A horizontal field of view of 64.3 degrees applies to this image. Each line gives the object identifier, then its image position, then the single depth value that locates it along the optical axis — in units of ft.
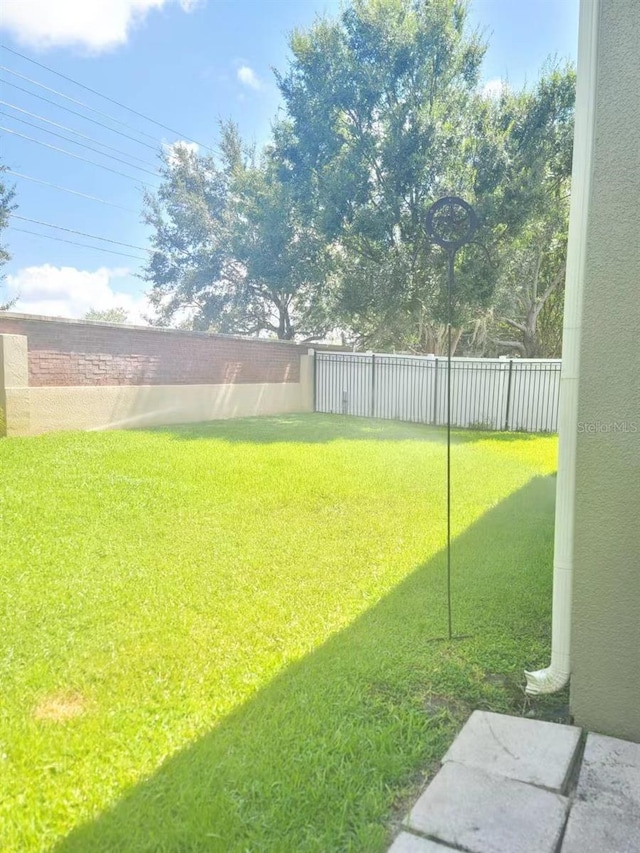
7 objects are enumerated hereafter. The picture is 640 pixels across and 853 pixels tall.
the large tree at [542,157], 34.99
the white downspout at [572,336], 5.12
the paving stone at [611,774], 4.13
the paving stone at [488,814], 3.72
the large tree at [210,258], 58.13
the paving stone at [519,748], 4.46
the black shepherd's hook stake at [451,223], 7.40
